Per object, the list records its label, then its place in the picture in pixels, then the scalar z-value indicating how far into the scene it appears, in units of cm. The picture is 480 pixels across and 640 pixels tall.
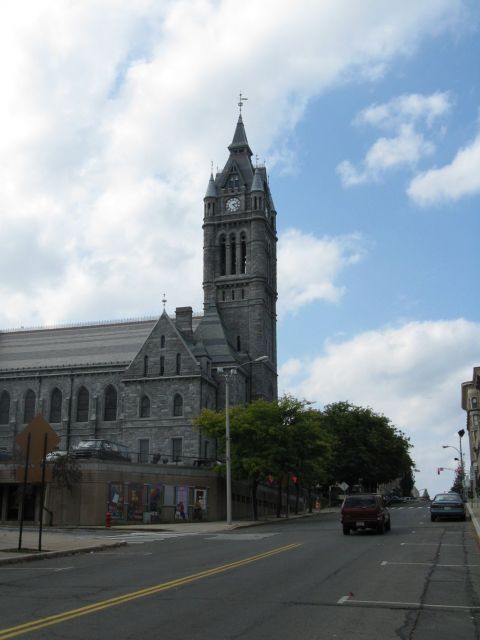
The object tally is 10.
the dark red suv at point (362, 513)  2831
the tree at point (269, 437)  4622
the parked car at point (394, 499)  8669
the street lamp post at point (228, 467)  3931
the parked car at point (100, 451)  4181
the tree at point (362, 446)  7844
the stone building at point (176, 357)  6272
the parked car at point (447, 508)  3834
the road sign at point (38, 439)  2119
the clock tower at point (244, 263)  7525
